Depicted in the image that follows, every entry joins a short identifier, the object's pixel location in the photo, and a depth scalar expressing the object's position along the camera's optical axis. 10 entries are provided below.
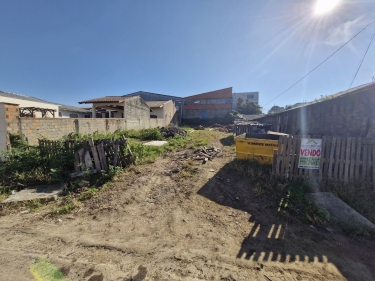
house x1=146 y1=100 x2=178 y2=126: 27.42
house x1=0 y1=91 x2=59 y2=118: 18.12
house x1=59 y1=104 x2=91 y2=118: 26.25
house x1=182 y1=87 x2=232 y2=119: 37.19
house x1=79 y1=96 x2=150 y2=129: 16.94
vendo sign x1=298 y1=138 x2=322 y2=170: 4.75
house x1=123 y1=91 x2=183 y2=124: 38.28
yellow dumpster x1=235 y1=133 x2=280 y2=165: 5.79
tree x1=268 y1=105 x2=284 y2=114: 53.97
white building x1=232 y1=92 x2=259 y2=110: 54.12
